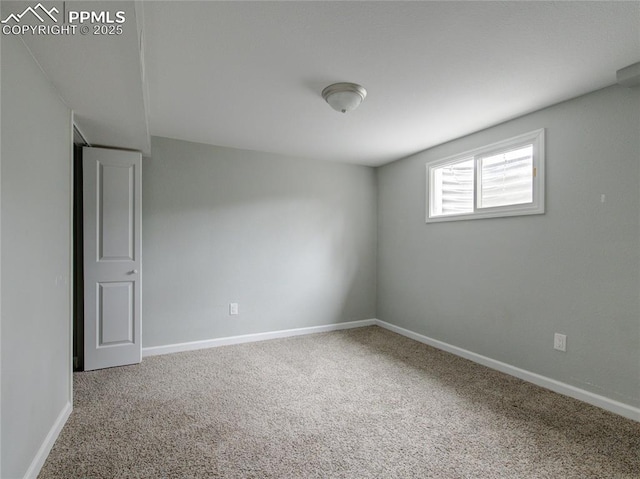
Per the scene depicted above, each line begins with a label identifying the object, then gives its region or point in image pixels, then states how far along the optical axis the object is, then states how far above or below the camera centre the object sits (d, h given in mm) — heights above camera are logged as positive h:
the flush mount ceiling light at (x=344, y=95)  2438 +1034
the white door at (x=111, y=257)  3109 -205
